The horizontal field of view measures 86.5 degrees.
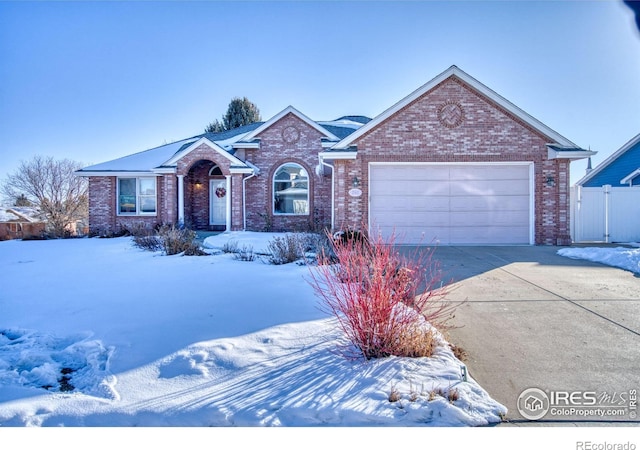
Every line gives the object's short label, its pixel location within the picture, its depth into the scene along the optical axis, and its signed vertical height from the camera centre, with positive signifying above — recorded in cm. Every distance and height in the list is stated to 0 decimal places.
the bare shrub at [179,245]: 876 -72
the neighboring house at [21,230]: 1550 -56
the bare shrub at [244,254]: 795 -90
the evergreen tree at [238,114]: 2962 +907
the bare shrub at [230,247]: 888 -81
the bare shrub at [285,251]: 762 -76
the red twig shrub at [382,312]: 328 -93
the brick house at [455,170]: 1081 +151
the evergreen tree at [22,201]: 2045 +104
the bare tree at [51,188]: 1953 +180
